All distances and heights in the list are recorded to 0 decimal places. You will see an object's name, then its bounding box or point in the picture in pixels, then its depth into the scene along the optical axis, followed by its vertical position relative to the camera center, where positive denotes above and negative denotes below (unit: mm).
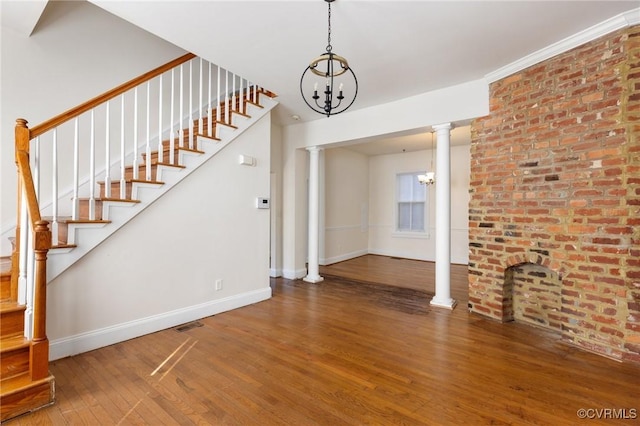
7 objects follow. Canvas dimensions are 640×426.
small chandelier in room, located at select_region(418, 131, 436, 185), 6598 +787
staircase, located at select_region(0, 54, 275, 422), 1979 -161
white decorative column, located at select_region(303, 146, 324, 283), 5355 -111
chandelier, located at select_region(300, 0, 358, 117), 3317 +1662
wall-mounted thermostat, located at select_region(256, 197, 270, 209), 4238 +143
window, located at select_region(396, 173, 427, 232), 7836 +281
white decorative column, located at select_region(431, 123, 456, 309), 4000 -183
